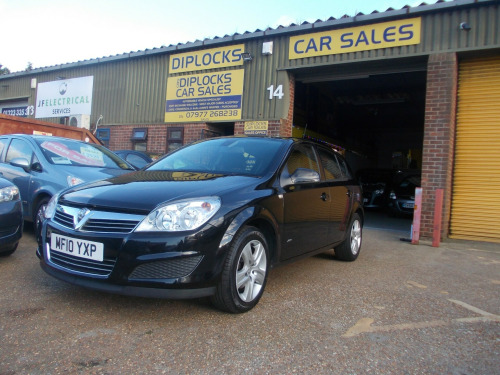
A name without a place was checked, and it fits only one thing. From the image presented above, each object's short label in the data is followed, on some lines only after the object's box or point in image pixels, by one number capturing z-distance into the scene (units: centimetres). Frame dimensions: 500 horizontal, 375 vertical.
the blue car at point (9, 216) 410
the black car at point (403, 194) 1169
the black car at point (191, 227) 277
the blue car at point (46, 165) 532
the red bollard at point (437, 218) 705
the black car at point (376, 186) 1350
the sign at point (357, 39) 819
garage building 781
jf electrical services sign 1384
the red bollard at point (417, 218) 726
